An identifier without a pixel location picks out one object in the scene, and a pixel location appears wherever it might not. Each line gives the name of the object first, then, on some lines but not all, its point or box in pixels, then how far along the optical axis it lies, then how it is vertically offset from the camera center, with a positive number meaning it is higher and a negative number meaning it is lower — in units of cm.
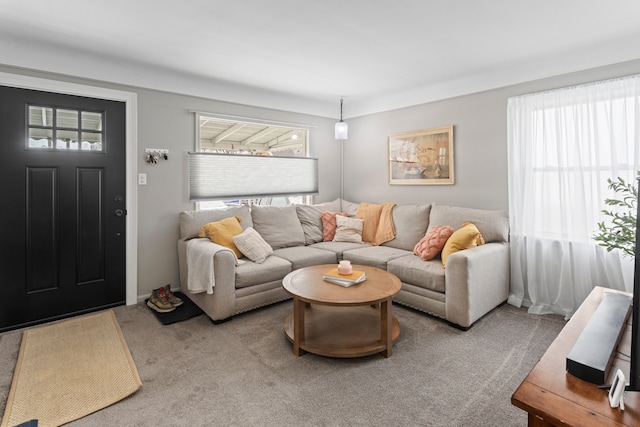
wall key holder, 344 +69
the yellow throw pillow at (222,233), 338 -14
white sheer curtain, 277 +30
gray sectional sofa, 283 -44
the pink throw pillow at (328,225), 441 -10
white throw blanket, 286 -43
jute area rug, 182 -100
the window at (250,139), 399 +112
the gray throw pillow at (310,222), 434 -7
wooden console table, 91 -55
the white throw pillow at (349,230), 426 -17
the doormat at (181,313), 299 -89
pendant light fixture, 459 +121
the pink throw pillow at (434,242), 331 -27
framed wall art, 398 +76
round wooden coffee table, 231 -86
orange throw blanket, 410 -8
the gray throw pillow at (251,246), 332 -29
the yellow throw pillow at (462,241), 305 -24
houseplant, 166 -11
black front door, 280 +14
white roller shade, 385 +56
